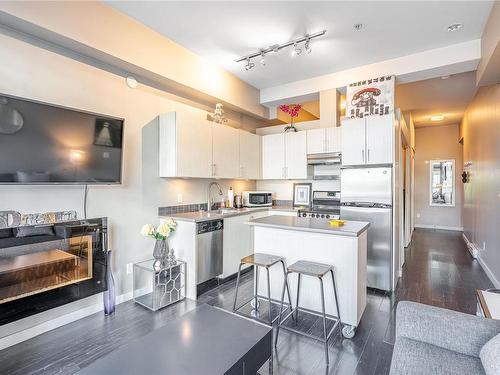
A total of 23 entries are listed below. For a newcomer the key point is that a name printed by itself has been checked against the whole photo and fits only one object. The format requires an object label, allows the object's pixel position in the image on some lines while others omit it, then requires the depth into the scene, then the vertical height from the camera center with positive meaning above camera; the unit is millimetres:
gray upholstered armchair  1290 -833
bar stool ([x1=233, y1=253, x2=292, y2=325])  2485 -684
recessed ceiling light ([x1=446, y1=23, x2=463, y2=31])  2805 +1720
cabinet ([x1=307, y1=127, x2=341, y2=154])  4070 +757
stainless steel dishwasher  3212 -758
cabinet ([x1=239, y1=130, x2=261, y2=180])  4359 +572
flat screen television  2045 +386
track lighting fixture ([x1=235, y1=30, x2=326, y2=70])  3008 +1711
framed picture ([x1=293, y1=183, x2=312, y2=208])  4754 -96
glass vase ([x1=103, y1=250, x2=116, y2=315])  2758 -1084
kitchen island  2402 -631
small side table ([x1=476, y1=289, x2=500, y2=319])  1537 -715
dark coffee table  1372 -914
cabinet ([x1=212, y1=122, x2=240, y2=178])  3811 +563
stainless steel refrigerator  3359 -288
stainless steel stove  3932 -291
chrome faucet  4170 -176
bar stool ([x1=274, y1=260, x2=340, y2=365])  2131 -681
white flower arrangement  3006 -471
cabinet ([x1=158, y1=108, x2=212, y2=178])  3256 +564
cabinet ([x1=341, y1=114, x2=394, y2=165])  3369 +635
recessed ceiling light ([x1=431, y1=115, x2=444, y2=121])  6575 +1784
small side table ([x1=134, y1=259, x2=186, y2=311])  2900 -1102
